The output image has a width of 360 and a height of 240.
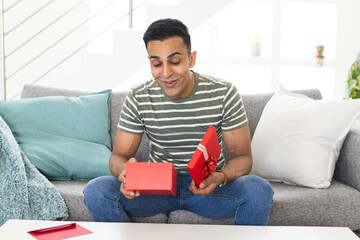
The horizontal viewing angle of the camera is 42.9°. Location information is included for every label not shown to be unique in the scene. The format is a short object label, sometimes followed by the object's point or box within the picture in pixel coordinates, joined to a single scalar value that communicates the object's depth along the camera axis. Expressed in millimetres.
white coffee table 1226
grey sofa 1742
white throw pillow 1958
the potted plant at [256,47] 4316
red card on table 1235
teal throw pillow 2076
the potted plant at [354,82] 3531
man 1589
